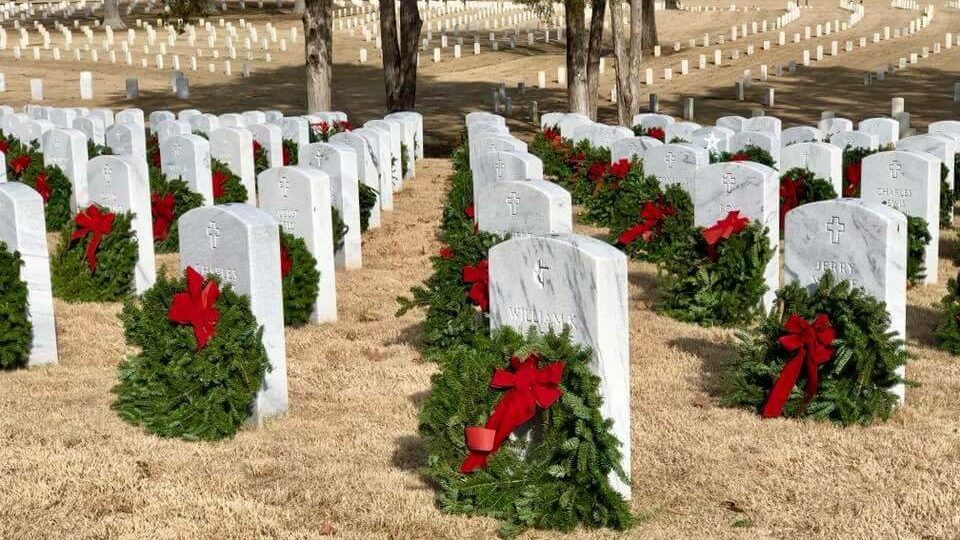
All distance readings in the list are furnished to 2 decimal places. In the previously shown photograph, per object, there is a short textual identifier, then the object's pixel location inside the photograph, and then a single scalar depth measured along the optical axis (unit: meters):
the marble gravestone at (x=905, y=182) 11.70
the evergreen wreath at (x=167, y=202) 13.75
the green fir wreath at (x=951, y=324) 9.66
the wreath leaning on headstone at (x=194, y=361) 7.87
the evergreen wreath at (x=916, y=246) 11.67
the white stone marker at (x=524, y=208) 8.65
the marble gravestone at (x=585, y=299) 6.27
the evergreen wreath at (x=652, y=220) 11.90
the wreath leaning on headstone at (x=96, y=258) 11.57
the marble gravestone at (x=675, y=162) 13.46
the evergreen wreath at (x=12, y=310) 9.33
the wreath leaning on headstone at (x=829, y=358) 7.88
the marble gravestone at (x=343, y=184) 13.34
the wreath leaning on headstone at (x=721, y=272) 10.52
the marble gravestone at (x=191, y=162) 14.09
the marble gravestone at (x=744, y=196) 10.58
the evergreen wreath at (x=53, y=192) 15.16
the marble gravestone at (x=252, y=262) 8.16
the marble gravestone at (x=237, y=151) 15.44
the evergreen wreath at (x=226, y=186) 14.78
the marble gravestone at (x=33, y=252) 9.55
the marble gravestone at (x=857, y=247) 8.00
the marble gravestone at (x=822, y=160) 13.45
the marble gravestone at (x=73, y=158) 14.95
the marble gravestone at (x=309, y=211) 11.10
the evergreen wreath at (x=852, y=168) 13.84
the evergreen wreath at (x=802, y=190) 13.09
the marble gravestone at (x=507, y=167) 11.66
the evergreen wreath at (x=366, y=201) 15.16
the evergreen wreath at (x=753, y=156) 14.41
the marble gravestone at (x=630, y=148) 15.34
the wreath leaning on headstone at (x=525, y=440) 6.27
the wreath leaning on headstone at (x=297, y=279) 10.79
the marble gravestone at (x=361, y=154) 15.74
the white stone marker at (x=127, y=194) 11.67
